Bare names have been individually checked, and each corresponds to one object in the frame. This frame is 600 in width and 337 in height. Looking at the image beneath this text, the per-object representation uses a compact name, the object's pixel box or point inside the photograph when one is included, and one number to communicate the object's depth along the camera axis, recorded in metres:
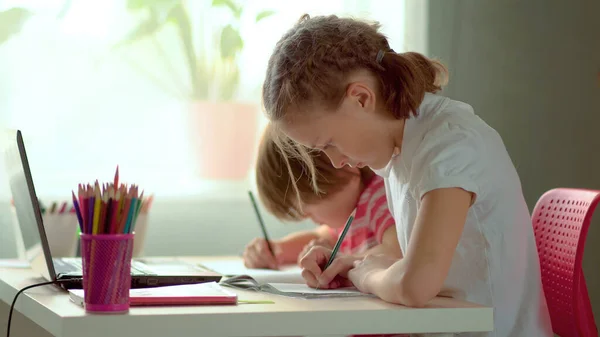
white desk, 2.08
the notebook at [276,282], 2.34
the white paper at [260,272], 2.62
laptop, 2.39
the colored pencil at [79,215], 2.14
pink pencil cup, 2.11
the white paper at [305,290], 2.35
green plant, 3.47
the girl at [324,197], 2.82
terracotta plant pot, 3.54
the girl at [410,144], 2.37
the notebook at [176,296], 2.17
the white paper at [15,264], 2.81
